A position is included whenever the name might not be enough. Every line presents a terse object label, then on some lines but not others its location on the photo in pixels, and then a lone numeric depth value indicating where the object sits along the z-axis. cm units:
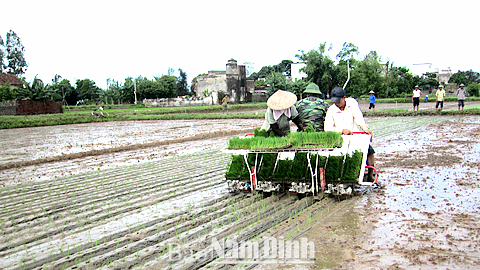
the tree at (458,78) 7381
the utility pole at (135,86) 5865
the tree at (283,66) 9100
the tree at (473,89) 5512
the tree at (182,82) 8359
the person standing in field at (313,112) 595
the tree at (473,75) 9429
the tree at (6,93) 3788
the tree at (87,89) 6203
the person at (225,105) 3316
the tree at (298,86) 4416
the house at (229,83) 5400
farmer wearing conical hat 539
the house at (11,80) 4734
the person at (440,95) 1915
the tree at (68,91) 5808
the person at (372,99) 2148
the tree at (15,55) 5722
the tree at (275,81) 4631
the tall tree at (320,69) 5366
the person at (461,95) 1884
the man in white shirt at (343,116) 544
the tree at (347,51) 6072
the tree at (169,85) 6512
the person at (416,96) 1959
